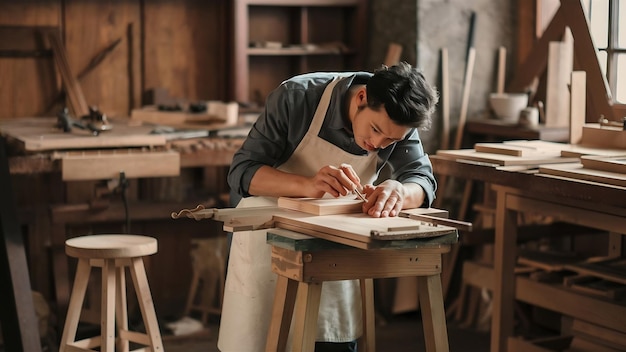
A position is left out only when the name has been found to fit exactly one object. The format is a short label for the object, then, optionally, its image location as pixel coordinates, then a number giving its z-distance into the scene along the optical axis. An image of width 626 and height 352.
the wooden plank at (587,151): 4.06
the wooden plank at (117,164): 4.63
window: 5.33
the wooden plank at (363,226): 2.80
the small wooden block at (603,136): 4.23
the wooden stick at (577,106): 4.49
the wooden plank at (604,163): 3.69
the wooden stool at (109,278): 4.12
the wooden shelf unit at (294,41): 5.93
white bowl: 5.67
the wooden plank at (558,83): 5.48
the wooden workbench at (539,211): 3.69
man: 3.20
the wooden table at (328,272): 2.95
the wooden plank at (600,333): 4.04
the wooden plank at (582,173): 3.55
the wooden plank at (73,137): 4.69
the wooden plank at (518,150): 4.18
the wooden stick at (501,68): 5.91
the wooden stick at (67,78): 5.55
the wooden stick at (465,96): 5.83
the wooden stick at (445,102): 5.77
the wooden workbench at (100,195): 4.75
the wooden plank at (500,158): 4.02
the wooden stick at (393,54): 5.79
